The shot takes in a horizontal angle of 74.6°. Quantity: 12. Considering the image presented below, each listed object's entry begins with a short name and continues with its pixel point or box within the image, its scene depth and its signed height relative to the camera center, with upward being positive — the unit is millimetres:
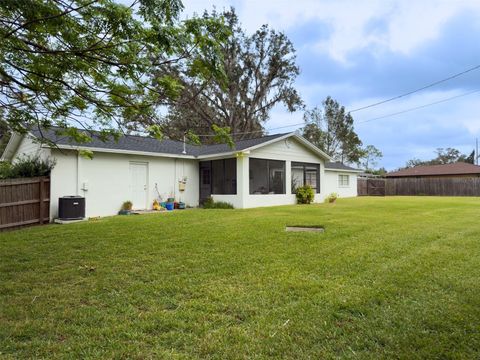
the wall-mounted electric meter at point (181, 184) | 13984 +328
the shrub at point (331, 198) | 17125 -389
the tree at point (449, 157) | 52719 +5716
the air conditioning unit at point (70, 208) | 9609 -500
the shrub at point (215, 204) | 13398 -563
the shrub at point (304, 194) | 15508 -145
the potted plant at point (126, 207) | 11766 -590
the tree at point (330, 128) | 35188 +7039
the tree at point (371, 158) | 41791 +4454
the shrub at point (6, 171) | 9330 +617
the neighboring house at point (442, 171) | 30656 +2023
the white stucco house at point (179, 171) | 10875 +867
